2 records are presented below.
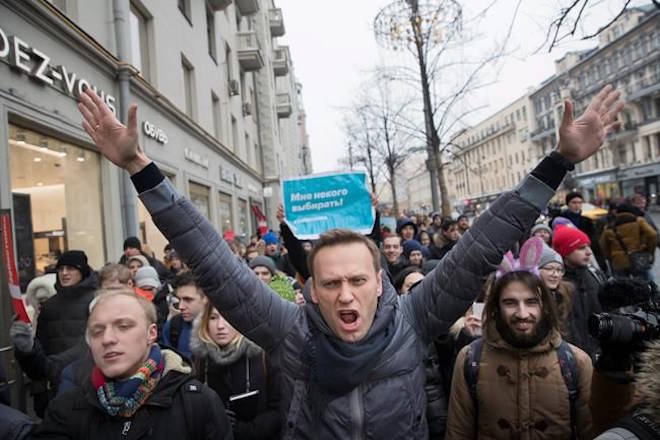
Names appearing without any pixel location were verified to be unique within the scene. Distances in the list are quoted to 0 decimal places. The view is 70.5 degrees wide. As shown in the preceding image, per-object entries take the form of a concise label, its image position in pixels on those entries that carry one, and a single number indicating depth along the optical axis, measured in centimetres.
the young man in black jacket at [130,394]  200
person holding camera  147
